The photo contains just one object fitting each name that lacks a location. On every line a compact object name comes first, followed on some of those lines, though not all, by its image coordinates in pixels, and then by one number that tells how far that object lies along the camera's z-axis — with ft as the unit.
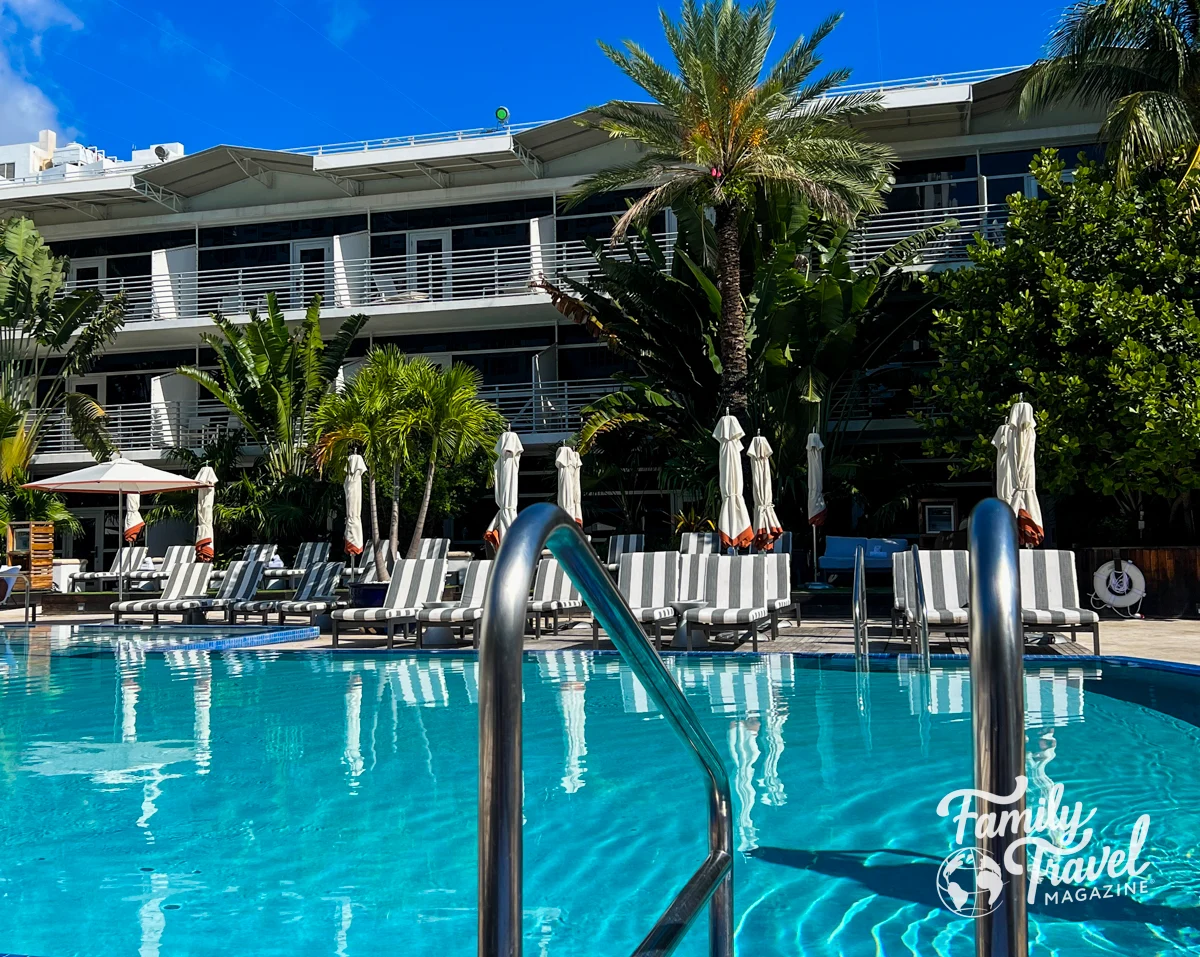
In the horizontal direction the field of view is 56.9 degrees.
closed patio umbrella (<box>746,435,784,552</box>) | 52.65
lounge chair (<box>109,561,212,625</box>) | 54.85
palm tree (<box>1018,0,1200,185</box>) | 55.16
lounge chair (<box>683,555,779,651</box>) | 41.65
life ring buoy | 50.90
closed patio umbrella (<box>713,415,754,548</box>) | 48.26
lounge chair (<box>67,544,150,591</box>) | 71.41
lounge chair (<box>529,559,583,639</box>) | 42.86
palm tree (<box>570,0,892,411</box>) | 60.03
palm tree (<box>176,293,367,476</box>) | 79.51
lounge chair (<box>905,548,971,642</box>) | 35.24
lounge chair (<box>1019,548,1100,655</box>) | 34.04
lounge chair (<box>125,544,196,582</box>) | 63.67
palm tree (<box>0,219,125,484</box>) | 85.40
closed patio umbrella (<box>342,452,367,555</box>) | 58.85
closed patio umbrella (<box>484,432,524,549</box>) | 51.31
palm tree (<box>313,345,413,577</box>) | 67.87
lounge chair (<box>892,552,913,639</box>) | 37.58
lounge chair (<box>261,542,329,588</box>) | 64.64
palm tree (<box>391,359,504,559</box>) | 68.36
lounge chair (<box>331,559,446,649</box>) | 44.34
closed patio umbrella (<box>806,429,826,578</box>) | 59.93
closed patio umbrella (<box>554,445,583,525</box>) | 54.90
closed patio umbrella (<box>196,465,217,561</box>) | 66.90
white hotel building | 82.33
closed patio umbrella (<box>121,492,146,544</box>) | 74.54
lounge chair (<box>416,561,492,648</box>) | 41.27
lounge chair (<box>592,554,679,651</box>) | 41.88
